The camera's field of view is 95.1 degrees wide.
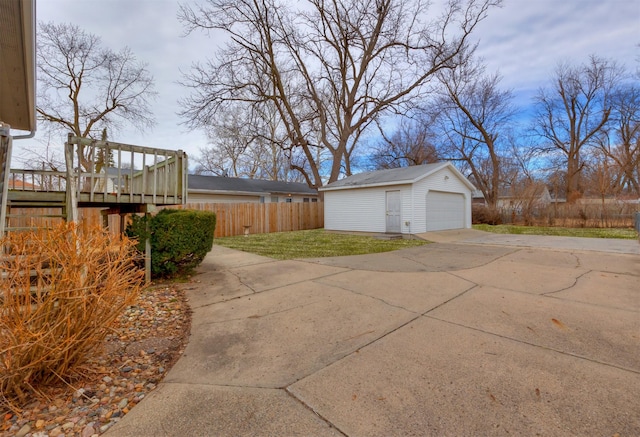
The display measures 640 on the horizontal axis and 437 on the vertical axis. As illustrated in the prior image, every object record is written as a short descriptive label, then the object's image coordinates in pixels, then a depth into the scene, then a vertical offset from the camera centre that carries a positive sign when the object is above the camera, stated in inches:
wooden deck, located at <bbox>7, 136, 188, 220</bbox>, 168.2 +21.3
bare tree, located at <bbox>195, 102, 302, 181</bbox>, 886.7 +248.2
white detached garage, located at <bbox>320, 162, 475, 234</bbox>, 497.7 +29.1
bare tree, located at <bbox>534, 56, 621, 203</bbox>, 962.1 +371.5
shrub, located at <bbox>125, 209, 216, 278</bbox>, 204.7 -13.0
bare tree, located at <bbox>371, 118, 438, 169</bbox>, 1072.2 +258.8
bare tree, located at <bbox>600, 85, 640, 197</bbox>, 880.3 +243.1
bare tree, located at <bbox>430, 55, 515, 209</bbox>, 973.8 +323.6
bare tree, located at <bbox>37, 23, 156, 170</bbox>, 692.1 +352.4
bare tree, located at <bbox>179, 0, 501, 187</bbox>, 657.0 +397.1
